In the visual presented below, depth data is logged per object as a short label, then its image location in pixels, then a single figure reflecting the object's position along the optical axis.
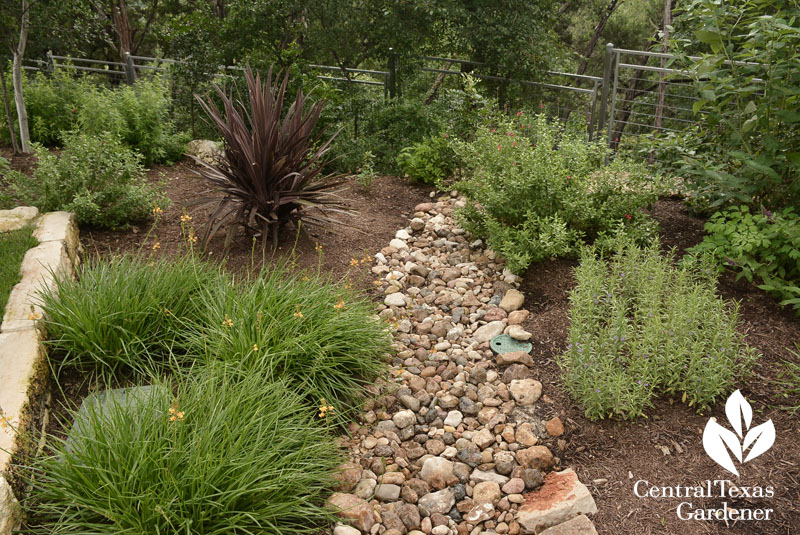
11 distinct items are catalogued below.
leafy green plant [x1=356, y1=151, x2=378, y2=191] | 5.94
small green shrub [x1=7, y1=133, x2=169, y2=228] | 4.82
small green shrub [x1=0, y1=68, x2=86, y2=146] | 7.68
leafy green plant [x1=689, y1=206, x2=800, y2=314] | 3.58
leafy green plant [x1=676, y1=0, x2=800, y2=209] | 3.73
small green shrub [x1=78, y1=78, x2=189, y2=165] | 6.51
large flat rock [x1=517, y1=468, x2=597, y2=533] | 2.49
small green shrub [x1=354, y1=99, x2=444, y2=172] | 6.76
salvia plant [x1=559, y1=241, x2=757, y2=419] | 2.93
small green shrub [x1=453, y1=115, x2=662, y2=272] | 4.25
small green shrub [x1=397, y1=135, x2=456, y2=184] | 6.02
